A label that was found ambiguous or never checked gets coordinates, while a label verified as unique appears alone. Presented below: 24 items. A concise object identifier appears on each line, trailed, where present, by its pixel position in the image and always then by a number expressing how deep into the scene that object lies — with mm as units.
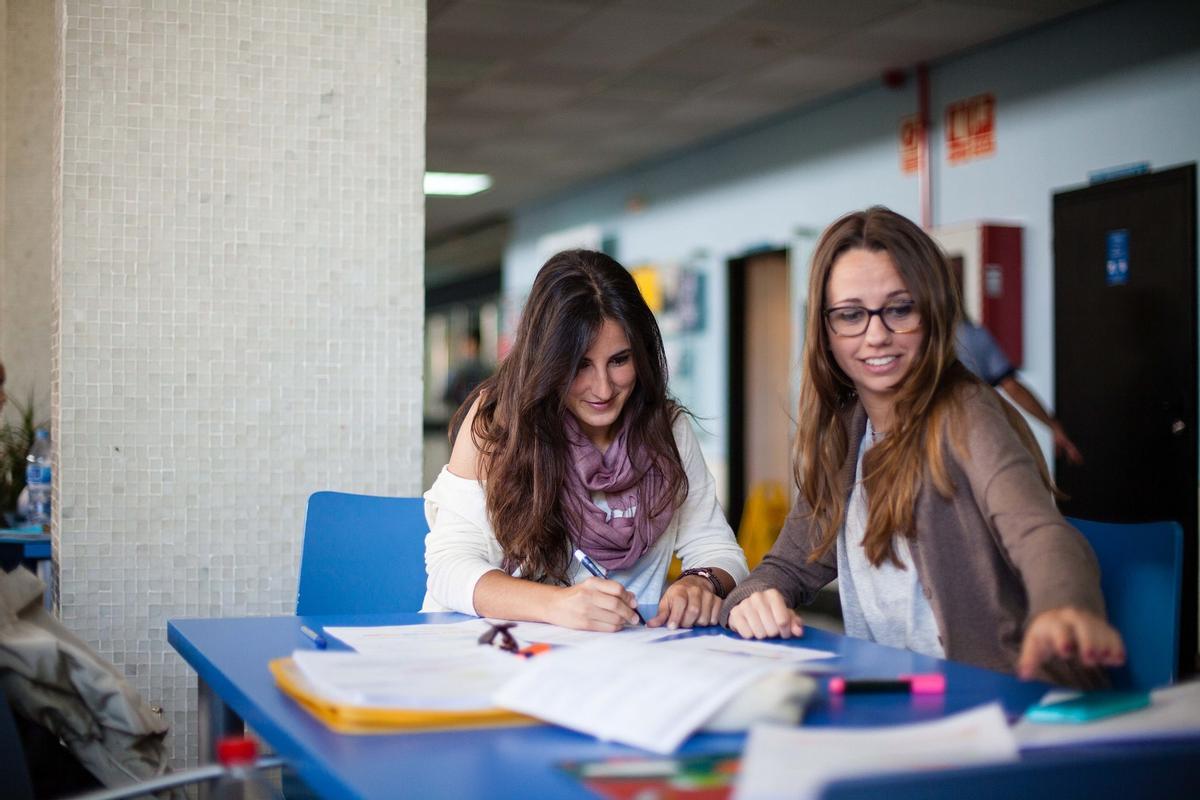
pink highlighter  1201
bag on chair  1349
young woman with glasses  1557
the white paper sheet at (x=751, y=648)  1394
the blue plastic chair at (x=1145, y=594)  1526
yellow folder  1041
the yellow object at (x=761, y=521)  7211
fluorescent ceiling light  9680
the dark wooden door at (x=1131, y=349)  4875
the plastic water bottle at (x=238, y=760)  975
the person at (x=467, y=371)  13109
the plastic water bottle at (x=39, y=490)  3988
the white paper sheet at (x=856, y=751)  687
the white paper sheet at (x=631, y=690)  982
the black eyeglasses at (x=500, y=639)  1386
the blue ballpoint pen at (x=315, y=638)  1458
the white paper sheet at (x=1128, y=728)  931
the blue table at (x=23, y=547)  3469
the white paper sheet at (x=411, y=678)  1088
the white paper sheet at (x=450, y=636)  1410
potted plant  4355
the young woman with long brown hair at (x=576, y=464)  1973
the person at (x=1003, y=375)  4875
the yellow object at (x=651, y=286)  8961
